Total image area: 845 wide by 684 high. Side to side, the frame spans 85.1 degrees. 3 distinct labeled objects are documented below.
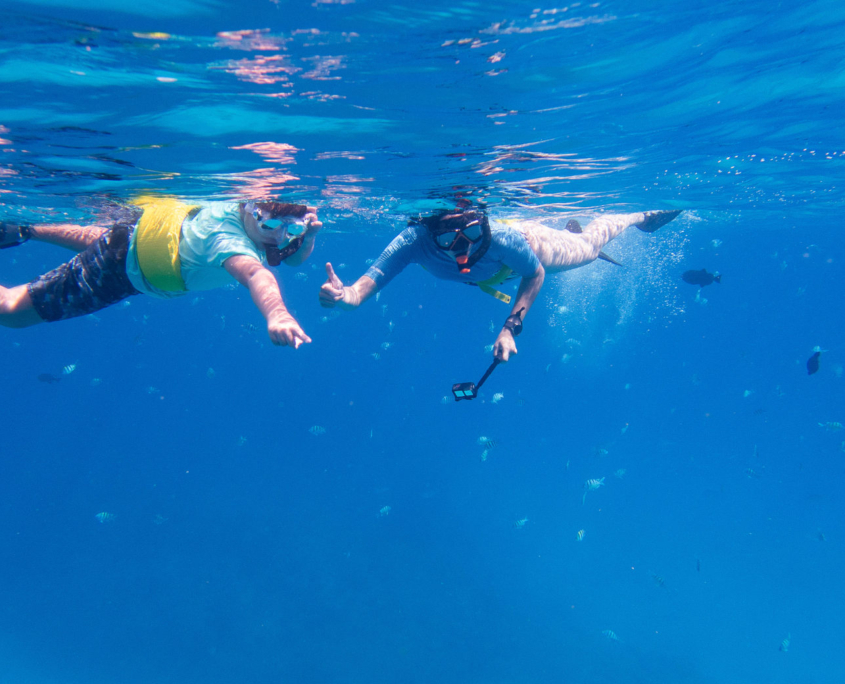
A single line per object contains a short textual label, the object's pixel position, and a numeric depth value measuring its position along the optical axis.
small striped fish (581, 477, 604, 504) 13.37
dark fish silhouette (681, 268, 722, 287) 12.62
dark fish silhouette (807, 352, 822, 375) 11.39
